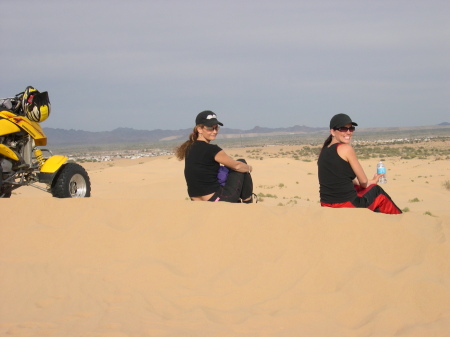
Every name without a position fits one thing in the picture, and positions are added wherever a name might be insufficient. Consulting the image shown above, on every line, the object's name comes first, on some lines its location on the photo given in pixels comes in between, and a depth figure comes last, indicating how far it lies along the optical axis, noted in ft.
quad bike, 23.32
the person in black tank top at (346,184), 19.25
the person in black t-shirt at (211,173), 21.75
